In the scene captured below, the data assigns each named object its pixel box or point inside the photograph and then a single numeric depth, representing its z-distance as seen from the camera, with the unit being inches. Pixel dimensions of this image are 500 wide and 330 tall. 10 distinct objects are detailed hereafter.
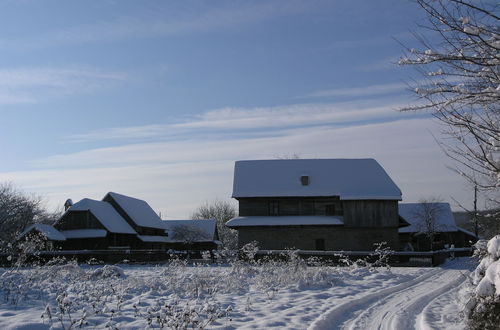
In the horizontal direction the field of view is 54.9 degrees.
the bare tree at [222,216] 3573.8
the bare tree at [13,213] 2127.2
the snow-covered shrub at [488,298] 305.7
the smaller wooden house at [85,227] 1770.4
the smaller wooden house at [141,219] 2096.5
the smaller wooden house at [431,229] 2306.8
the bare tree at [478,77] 255.6
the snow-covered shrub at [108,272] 719.1
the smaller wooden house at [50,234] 1598.2
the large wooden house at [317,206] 1599.4
